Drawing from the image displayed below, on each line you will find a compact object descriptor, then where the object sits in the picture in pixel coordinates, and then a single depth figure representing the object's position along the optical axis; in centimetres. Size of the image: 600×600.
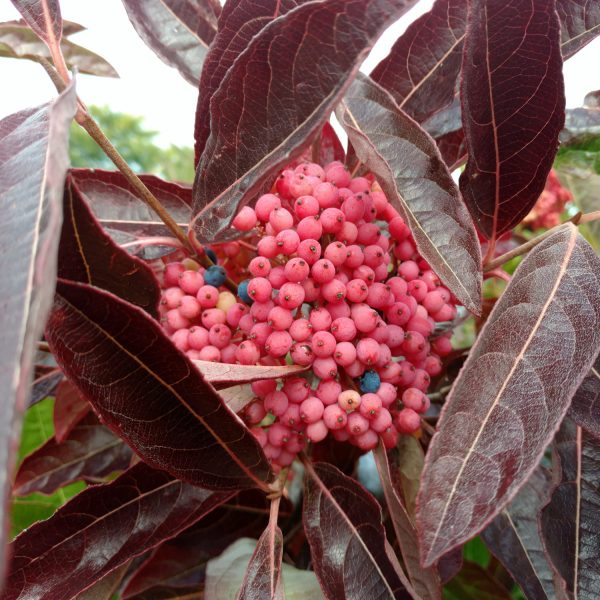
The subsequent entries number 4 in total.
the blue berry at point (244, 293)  19
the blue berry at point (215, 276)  19
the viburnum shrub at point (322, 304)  13
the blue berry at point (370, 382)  18
